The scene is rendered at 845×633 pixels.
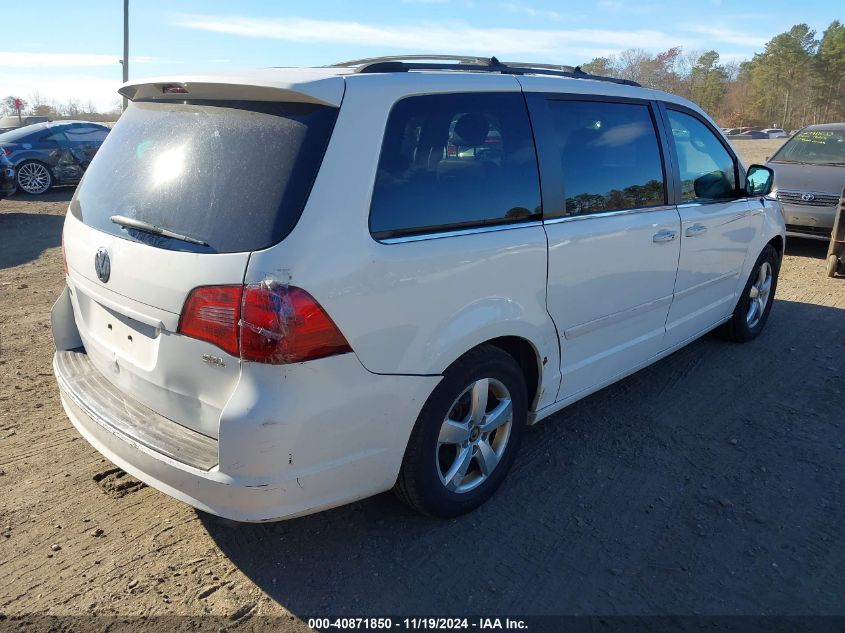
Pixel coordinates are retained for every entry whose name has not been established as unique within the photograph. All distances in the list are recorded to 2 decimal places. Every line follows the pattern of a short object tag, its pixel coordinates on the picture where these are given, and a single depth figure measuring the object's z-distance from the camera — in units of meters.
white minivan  2.31
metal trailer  7.67
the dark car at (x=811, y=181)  8.80
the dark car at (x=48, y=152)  13.88
